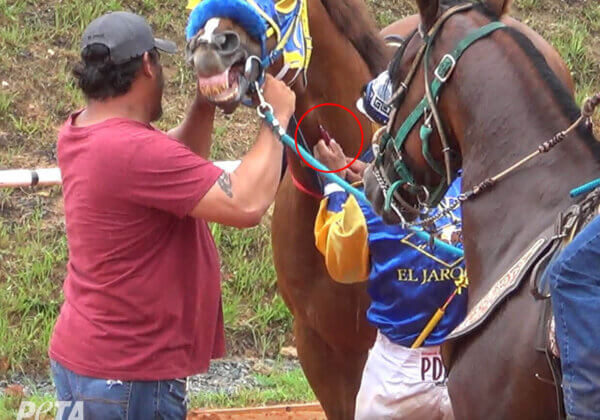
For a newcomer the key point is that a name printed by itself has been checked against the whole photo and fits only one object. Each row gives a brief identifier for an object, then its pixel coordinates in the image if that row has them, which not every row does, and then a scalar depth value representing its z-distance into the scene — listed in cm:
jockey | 839
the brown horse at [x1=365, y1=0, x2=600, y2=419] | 611
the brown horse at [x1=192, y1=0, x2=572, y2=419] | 936
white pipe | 1369
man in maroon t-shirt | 727
